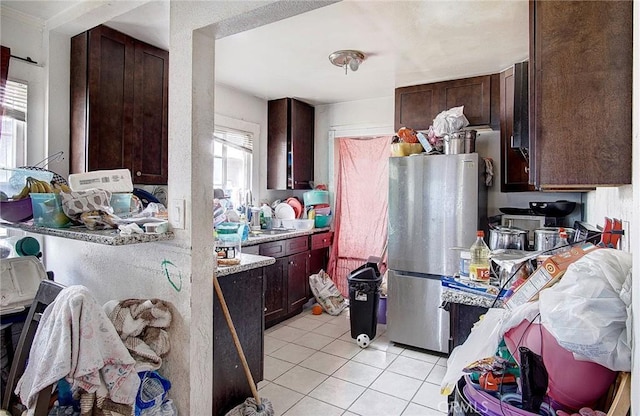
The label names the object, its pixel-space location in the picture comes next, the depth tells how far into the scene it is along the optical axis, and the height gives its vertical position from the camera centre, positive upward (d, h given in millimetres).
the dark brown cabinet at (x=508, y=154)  2914 +425
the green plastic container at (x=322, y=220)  4367 -189
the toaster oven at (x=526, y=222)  2951 -138
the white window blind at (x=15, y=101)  2230 +646
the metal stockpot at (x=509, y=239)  2566 -237
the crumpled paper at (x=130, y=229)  1567 -109
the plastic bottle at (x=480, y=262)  1993 -331
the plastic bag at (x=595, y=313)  785 -240
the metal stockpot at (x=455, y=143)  3037 +527
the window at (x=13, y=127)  2219 +479
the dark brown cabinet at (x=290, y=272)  3529 -717
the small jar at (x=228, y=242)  2129 -222
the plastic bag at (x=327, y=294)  4004 -993
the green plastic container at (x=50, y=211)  1728 -35
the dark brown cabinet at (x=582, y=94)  1000 +328
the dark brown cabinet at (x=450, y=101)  3246 +996
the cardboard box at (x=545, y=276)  1030 -203
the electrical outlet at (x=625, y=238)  1121 -102
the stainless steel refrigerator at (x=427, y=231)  2975 -219
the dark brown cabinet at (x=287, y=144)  4297 +733
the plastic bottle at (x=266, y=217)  4184 -141
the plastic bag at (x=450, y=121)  3051 +716
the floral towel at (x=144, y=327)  1589 -552
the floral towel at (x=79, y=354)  1311 -561
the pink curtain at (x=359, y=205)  4398 +3
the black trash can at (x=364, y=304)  3268 -900
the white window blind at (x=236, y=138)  3885 +746
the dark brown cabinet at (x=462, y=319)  1832 -581
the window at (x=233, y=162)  3887 +483
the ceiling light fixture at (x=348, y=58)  2812 +1173
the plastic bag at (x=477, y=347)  1058 -424
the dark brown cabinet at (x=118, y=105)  2393 +697
